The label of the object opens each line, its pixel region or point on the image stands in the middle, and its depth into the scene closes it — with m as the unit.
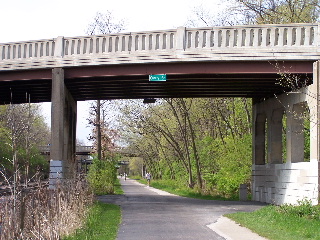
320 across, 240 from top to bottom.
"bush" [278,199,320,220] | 17.59
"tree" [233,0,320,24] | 32.78
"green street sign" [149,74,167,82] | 24.36
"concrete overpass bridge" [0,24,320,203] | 23.39
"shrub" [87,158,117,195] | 38.16
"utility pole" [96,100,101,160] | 41.50
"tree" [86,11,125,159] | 41.75
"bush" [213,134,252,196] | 34.66
